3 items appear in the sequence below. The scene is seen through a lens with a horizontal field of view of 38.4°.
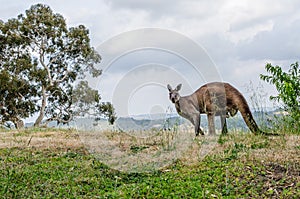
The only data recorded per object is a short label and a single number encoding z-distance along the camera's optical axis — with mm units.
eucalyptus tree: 26438
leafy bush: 7650
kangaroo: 9023
